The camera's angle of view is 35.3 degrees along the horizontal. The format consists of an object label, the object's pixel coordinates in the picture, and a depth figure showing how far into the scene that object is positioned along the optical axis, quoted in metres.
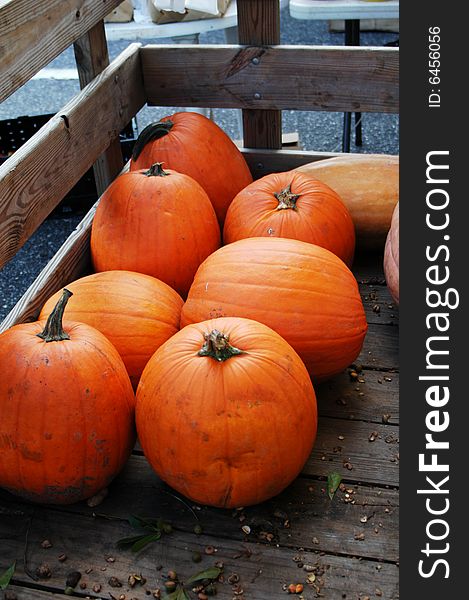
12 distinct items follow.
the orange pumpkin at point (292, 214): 2.04
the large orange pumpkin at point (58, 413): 1.46
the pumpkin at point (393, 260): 2.01
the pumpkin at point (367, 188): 2.39
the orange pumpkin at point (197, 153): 2.33
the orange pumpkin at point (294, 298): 1.71
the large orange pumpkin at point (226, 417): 1.41
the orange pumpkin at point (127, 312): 1.75
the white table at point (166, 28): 3.23
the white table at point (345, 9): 3.44
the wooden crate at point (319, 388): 1.41
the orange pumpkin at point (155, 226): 2.03
